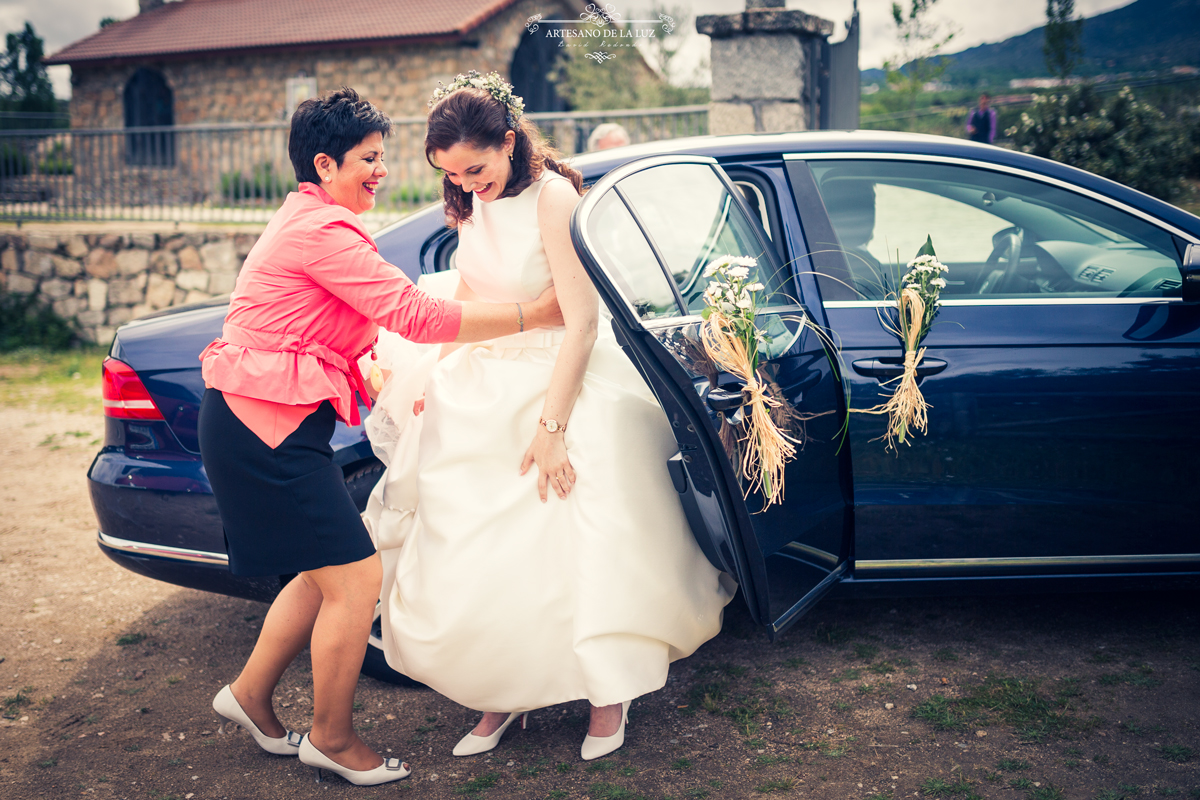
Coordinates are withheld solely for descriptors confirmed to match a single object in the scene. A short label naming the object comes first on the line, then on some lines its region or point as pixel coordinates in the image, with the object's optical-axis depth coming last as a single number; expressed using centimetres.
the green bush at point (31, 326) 906
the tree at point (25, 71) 2810
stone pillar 648
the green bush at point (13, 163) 962
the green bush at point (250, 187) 886
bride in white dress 223
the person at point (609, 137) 579
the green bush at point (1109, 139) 958
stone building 1705
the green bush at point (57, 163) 945
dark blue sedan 251
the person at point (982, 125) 1155
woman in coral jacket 210
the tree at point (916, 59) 1467
